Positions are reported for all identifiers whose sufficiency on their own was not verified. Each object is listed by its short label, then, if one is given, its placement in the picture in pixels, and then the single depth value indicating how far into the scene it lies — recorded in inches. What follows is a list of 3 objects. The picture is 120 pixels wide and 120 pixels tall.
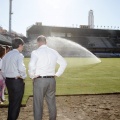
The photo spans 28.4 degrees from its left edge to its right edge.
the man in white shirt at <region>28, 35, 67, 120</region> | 207.5
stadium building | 2942.9
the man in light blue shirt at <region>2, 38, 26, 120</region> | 215.9
